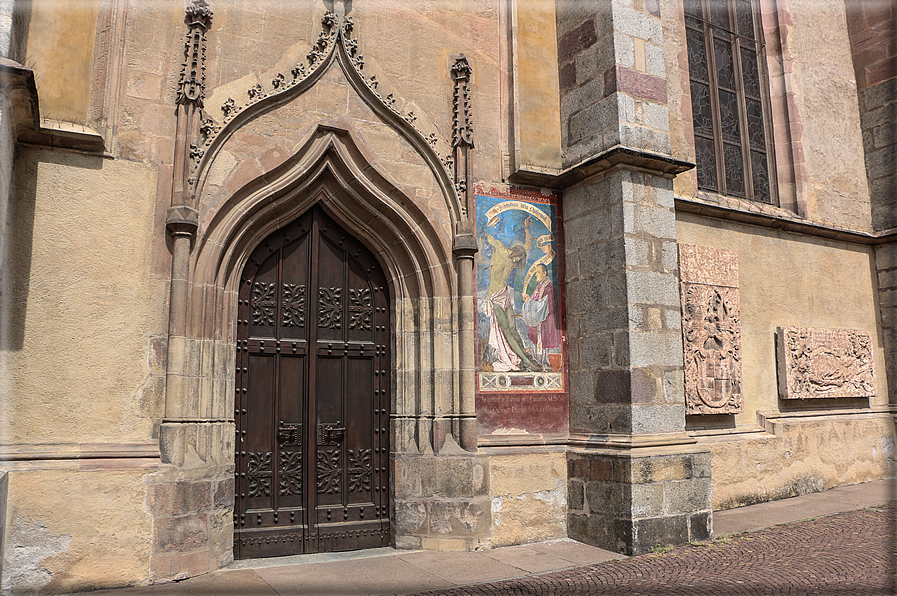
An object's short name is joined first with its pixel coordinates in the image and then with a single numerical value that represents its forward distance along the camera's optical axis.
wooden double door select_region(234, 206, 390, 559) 5.56
